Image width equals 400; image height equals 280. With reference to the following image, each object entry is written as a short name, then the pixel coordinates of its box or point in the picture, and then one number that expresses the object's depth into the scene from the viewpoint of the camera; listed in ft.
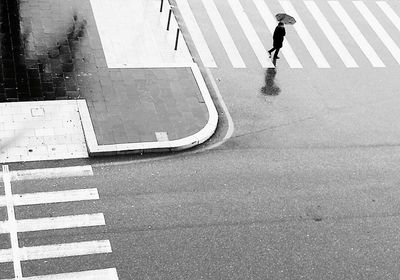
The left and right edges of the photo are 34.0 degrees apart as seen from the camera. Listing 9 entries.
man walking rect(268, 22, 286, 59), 67.82
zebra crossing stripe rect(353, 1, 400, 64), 75.51
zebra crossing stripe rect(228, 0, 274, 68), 70.33
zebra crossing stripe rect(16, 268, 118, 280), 43.34
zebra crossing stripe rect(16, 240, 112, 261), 44.75
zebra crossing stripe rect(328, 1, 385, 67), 73.36
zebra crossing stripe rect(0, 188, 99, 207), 48.83
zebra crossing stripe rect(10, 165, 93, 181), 51.03
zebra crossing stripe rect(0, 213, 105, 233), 46.73
